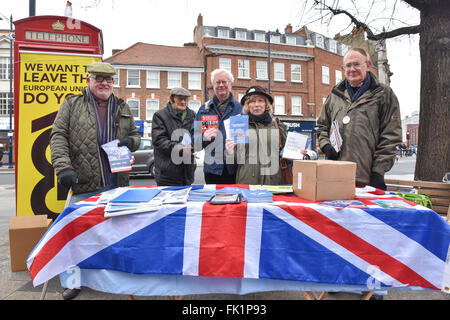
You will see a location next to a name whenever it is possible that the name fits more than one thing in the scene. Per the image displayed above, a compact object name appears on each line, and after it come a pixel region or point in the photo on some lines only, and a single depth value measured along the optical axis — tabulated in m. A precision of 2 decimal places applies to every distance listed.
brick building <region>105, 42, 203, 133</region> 26.03
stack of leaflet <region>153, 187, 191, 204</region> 2.03
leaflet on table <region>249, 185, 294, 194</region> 2.34
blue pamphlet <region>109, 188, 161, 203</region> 2.03
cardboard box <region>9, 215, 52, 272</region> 2.81
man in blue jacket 3.02
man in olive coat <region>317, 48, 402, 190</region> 2.64
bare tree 4.30
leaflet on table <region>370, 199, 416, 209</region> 1.92
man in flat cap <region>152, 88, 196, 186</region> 3.32
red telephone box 3.48
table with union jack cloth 1.88
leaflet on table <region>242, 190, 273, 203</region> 2.06
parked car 11.99
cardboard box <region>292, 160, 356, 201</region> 2.05
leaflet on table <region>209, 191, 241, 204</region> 2.00
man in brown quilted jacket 2.76
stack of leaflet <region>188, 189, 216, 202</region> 2.12
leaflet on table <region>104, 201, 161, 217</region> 1.92
